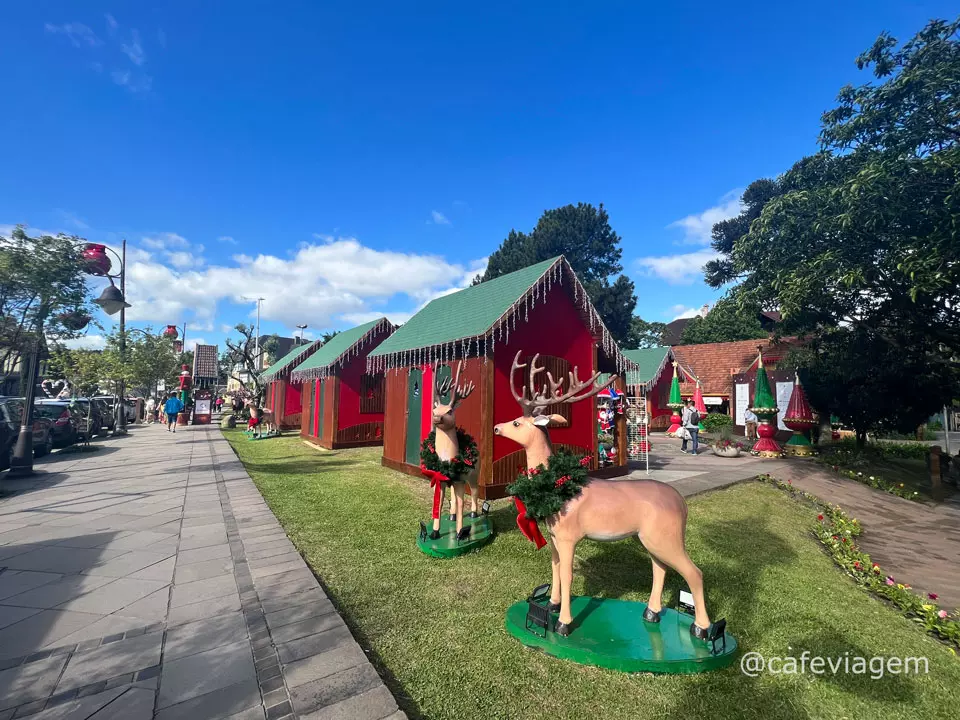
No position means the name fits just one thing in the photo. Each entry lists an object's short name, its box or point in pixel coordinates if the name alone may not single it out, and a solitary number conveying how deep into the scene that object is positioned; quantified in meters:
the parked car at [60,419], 16.11
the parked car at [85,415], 18.33
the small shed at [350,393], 17.70
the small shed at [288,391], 26.69
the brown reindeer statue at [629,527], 3.79
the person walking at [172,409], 24.23
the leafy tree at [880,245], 10.22
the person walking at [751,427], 22.46
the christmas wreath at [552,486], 4.00
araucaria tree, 46.72
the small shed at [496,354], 9.62
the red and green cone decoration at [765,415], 16.70
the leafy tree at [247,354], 26.12
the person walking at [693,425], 18.14
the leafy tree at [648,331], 62.60
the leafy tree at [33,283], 10.70
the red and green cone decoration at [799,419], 17.05
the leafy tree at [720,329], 42.06
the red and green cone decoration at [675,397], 19.56
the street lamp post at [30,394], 11.01
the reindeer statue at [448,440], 6.57
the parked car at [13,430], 11.66
